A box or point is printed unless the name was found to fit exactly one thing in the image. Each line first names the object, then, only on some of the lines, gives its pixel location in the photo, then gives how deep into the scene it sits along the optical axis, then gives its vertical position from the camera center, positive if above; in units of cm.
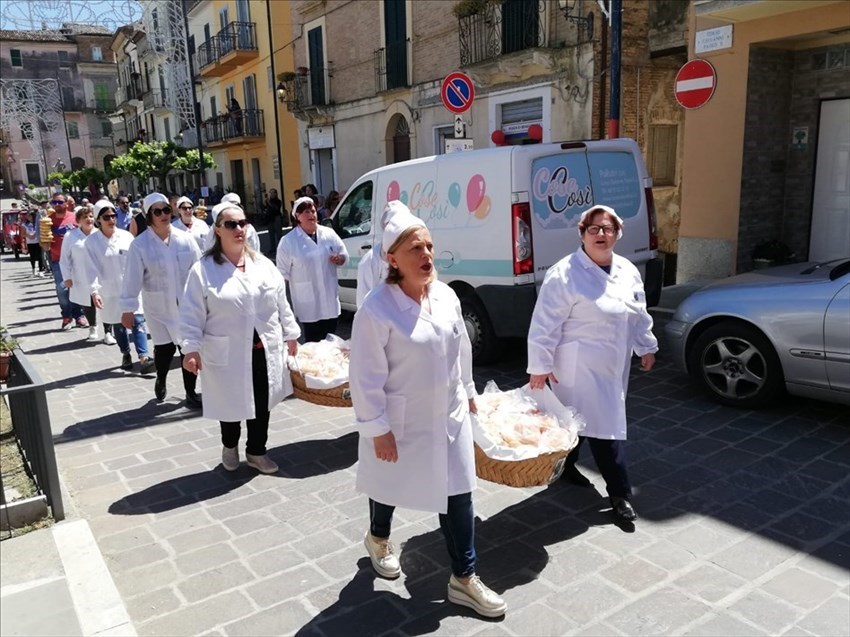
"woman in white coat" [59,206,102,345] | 977 -118
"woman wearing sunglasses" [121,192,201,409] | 679 -93
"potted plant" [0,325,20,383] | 605 -147
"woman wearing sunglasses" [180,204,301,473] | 475 -105
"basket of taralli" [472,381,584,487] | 369 -143
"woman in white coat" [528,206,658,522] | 407 -97
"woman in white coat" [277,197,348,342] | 670 -84
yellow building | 2973 +368
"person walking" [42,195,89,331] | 1148 -116
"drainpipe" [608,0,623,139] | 1059 +145
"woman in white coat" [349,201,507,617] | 315 -100
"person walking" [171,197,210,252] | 862 -55
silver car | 529 -138
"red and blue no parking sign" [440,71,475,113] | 966 +99
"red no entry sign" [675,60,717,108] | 1067 +112
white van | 698 -48
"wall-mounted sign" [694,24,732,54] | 1073 +176
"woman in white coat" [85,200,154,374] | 876 -101
